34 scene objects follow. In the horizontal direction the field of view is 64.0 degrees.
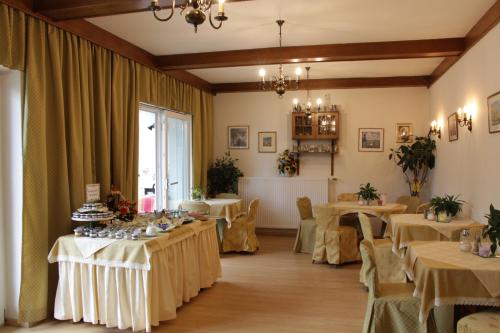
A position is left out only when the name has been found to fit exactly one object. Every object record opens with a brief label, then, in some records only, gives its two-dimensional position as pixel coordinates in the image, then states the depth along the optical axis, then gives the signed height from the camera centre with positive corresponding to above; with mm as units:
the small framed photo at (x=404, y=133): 7734 +565
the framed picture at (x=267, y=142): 8274 +433
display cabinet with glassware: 7828 +650
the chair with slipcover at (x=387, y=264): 4723 -1224
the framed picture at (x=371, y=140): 7844 +441
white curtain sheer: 3746 -257
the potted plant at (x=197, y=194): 6801 -521
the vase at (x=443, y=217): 4461 -616
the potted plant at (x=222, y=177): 7945 -275
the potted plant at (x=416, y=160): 7168 +35
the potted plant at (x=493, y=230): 2861 -494
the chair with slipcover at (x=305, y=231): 6602 -1127
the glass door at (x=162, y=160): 6246 +62
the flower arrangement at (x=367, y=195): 6246 -513
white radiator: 7914 -640
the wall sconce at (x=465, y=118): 5113 +582
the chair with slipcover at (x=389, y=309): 3045 -1136
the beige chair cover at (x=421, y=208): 5229 -632
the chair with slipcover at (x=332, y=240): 5805 -1141
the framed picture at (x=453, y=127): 5780 +518
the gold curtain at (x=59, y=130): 3705 +374
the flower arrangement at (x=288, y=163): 7980 -6
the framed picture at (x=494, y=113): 4168 +525
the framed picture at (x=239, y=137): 8422 +550
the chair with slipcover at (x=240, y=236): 6517 -1187
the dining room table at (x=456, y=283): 2654 -818
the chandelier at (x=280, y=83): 4671 +1503
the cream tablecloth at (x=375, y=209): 5801 -688
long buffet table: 3510 -1062
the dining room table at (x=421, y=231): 4160 -728
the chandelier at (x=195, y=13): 2350 +887
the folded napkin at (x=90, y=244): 3596 -727
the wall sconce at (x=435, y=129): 6891 +580
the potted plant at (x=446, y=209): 4457 -531
